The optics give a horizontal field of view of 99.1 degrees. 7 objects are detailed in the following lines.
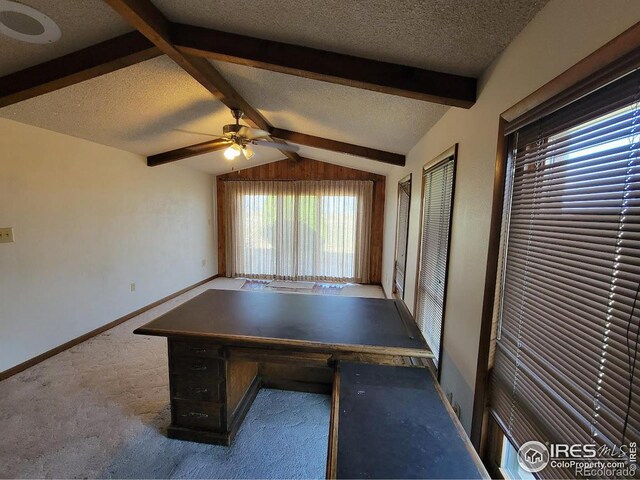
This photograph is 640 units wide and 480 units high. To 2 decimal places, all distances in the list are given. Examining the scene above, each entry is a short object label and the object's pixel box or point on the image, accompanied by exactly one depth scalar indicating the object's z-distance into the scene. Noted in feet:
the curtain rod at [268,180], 17.53
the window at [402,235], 10.56
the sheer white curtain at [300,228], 17.74
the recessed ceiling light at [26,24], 4.22
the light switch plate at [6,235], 7.66
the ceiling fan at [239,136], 8.47
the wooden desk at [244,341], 4.96
